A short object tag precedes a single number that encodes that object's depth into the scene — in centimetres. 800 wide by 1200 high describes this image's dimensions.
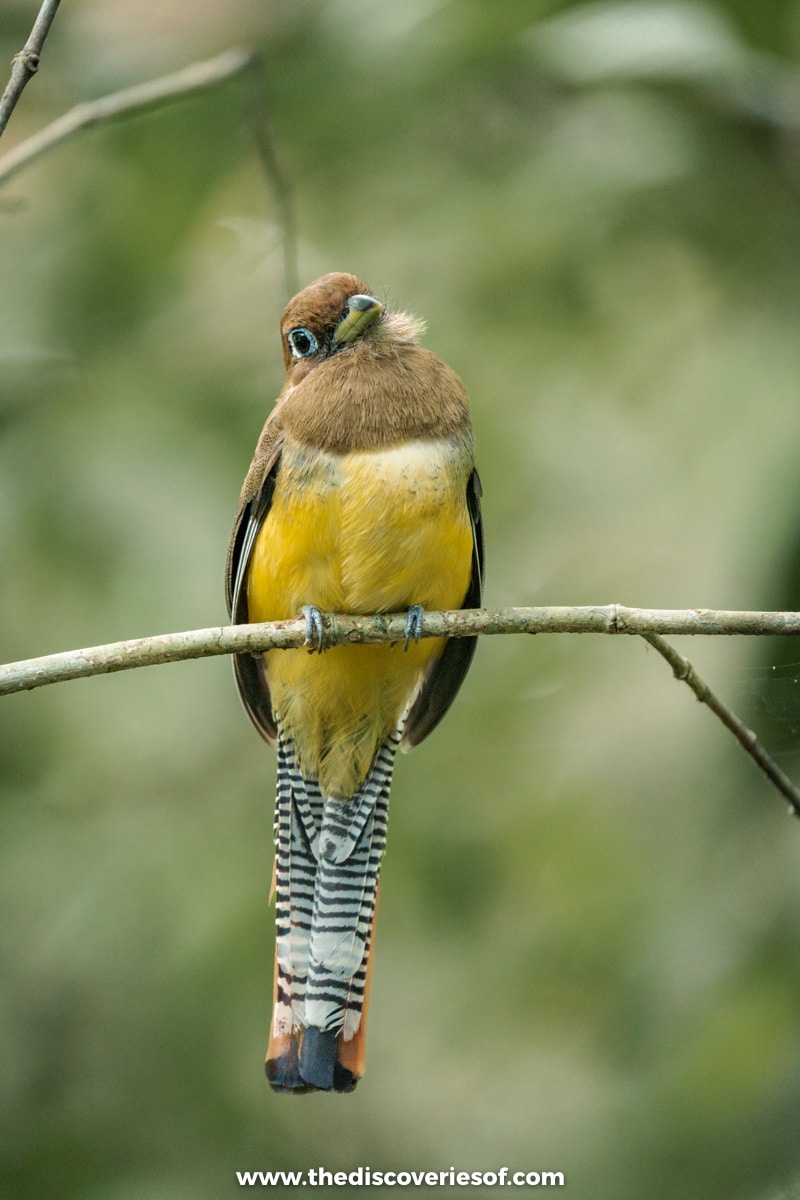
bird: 660
